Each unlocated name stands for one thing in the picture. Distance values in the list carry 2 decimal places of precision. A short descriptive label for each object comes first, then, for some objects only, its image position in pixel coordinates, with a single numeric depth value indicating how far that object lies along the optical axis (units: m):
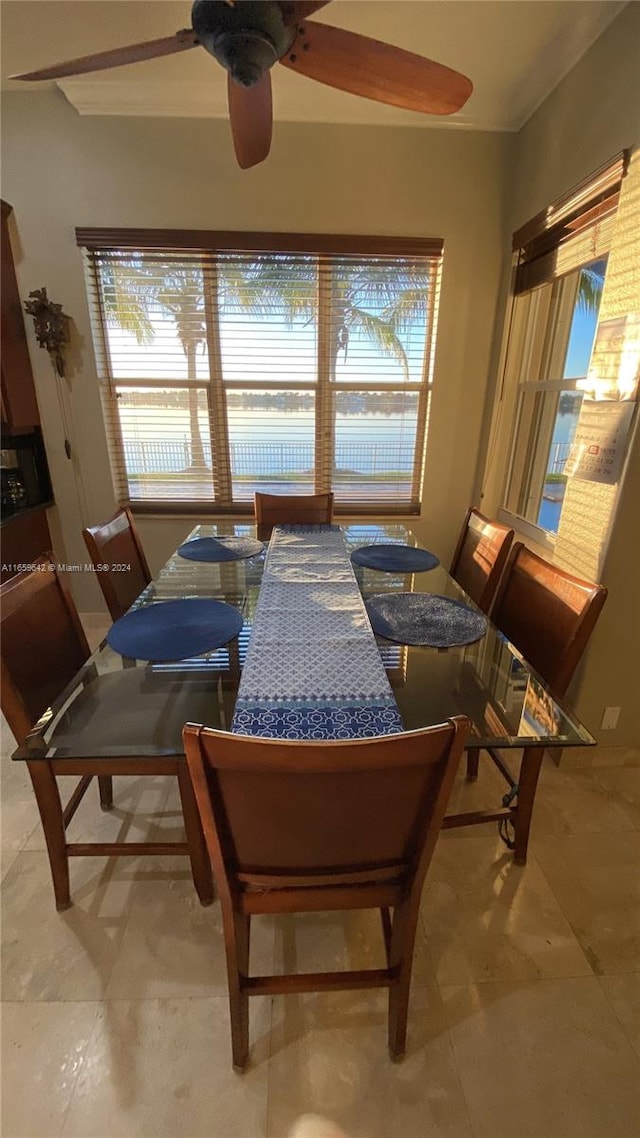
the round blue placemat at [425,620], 1.30
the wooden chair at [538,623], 1.20
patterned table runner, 0.94
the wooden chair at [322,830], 0.67
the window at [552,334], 1.79
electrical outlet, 1.82
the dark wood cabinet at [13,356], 2.38
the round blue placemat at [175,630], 1.21
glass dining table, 0.99
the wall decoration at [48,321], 2.41
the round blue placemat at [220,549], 1.91
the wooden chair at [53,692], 1.10
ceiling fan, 1.00
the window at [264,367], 2.49
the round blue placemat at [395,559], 1.81
